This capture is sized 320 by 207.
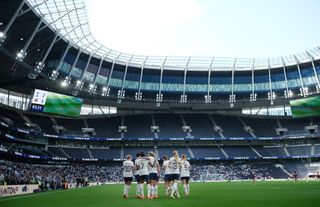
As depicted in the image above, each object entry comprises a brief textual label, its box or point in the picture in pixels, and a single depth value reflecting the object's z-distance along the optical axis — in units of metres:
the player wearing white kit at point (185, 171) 18.41
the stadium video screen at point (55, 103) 59.78
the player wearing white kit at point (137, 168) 17.50
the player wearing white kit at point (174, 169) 17.50
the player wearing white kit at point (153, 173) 17.16
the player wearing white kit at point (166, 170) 17.69
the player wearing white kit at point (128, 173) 17.89
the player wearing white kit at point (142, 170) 17.33
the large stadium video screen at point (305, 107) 75.00
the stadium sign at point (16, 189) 26.30
